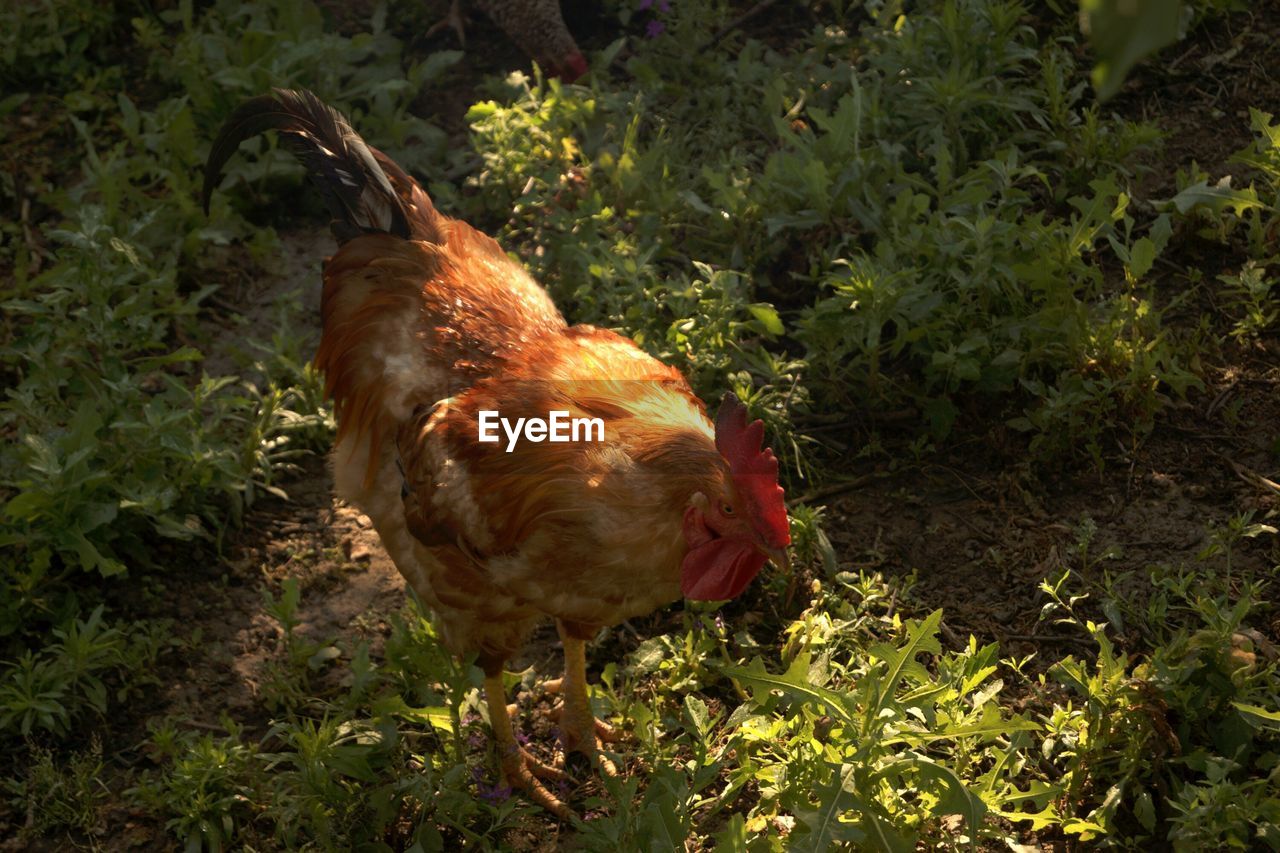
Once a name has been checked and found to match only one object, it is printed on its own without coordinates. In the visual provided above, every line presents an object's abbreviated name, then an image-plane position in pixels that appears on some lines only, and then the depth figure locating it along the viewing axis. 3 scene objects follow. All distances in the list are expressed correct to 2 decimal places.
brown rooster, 3.10
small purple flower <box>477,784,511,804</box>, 3.64
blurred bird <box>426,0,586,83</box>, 6.29
